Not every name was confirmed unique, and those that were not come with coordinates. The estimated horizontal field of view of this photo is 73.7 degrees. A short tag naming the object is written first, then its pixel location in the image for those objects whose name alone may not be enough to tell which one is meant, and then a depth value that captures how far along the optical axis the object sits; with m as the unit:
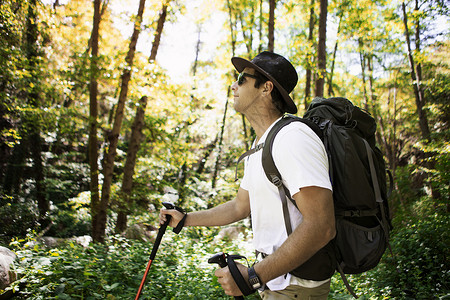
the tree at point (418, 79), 10.54
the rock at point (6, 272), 3.57
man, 1.41
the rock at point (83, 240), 8.02
